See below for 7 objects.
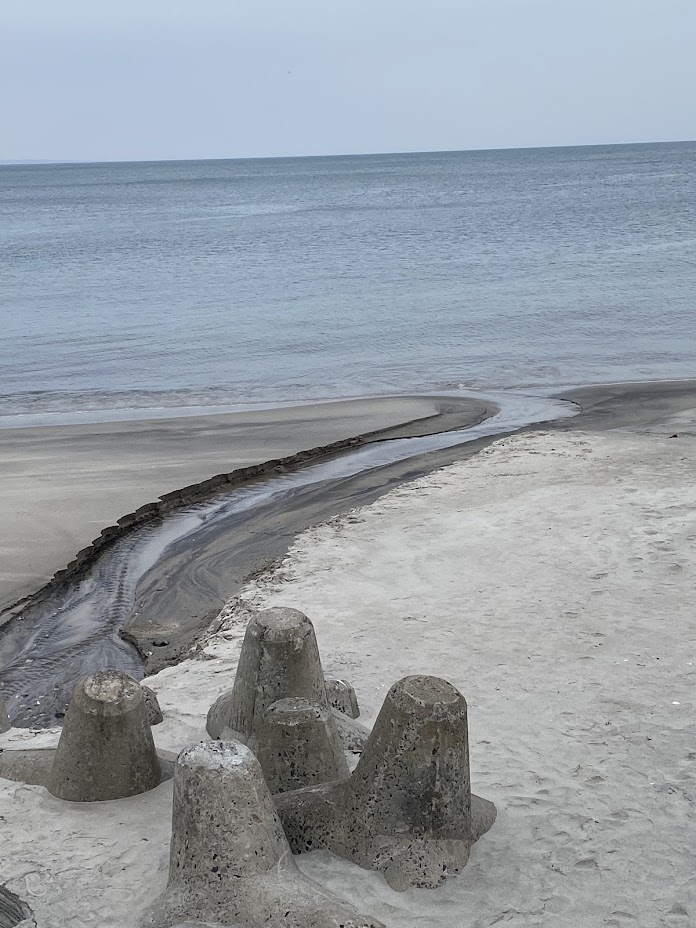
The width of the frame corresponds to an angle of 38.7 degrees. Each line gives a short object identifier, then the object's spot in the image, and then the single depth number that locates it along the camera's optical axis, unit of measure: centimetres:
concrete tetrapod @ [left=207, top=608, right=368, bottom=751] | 495
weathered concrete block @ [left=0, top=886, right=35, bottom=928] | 390
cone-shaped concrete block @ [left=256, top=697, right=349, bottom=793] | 451
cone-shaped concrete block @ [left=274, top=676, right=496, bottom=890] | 416
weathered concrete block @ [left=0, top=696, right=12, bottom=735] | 564
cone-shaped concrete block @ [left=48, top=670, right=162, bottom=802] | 466
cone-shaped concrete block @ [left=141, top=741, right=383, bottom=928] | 373
